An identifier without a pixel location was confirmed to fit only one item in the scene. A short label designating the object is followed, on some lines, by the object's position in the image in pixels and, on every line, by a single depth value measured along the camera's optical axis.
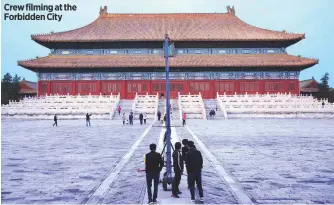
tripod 7.94
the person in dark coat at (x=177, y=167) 7.50
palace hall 47.50
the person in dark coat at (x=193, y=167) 7.13
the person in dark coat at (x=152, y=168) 7.14
